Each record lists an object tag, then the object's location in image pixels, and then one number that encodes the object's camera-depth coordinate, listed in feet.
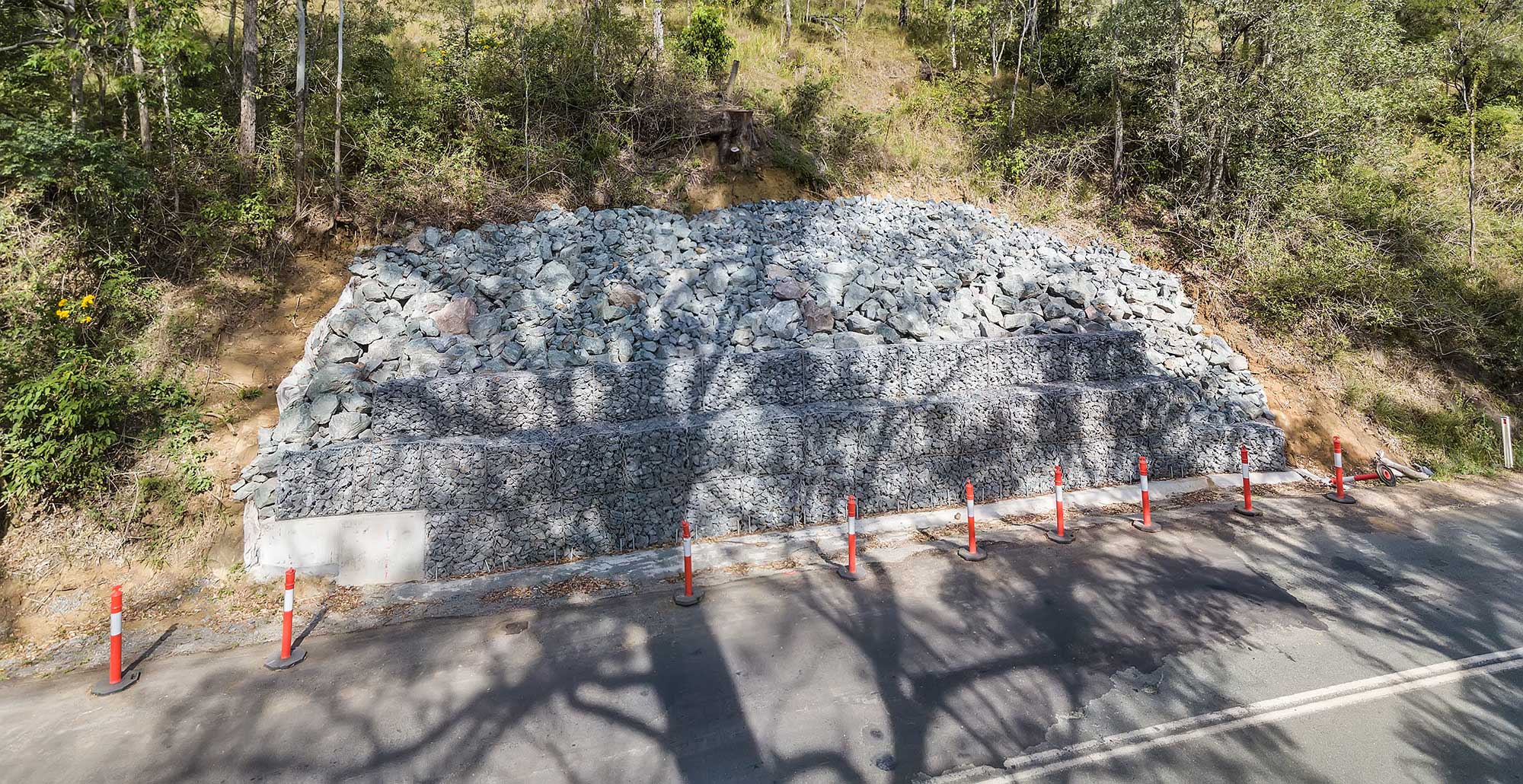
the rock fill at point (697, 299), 27.99
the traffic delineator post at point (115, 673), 17.29
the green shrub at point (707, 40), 50.90
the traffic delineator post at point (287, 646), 18.29
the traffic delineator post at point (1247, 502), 28.17
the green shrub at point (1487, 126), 51.13
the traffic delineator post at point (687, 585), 21.25
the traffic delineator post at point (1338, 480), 29.89
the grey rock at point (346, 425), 24.75
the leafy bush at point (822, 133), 48.03
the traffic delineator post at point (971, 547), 23.82
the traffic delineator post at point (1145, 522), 26.81
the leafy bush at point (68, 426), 21.62
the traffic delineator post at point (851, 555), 22.76
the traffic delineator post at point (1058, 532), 25.31
